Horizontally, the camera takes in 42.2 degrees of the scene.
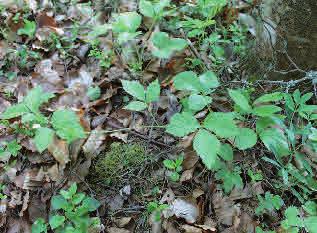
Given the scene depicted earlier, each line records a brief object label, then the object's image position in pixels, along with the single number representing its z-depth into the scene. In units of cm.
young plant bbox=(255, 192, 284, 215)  71
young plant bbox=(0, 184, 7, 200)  76
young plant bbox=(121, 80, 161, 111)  72
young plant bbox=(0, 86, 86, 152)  65
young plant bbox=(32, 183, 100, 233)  70
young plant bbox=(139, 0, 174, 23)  82
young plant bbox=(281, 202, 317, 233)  65
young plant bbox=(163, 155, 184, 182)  74
